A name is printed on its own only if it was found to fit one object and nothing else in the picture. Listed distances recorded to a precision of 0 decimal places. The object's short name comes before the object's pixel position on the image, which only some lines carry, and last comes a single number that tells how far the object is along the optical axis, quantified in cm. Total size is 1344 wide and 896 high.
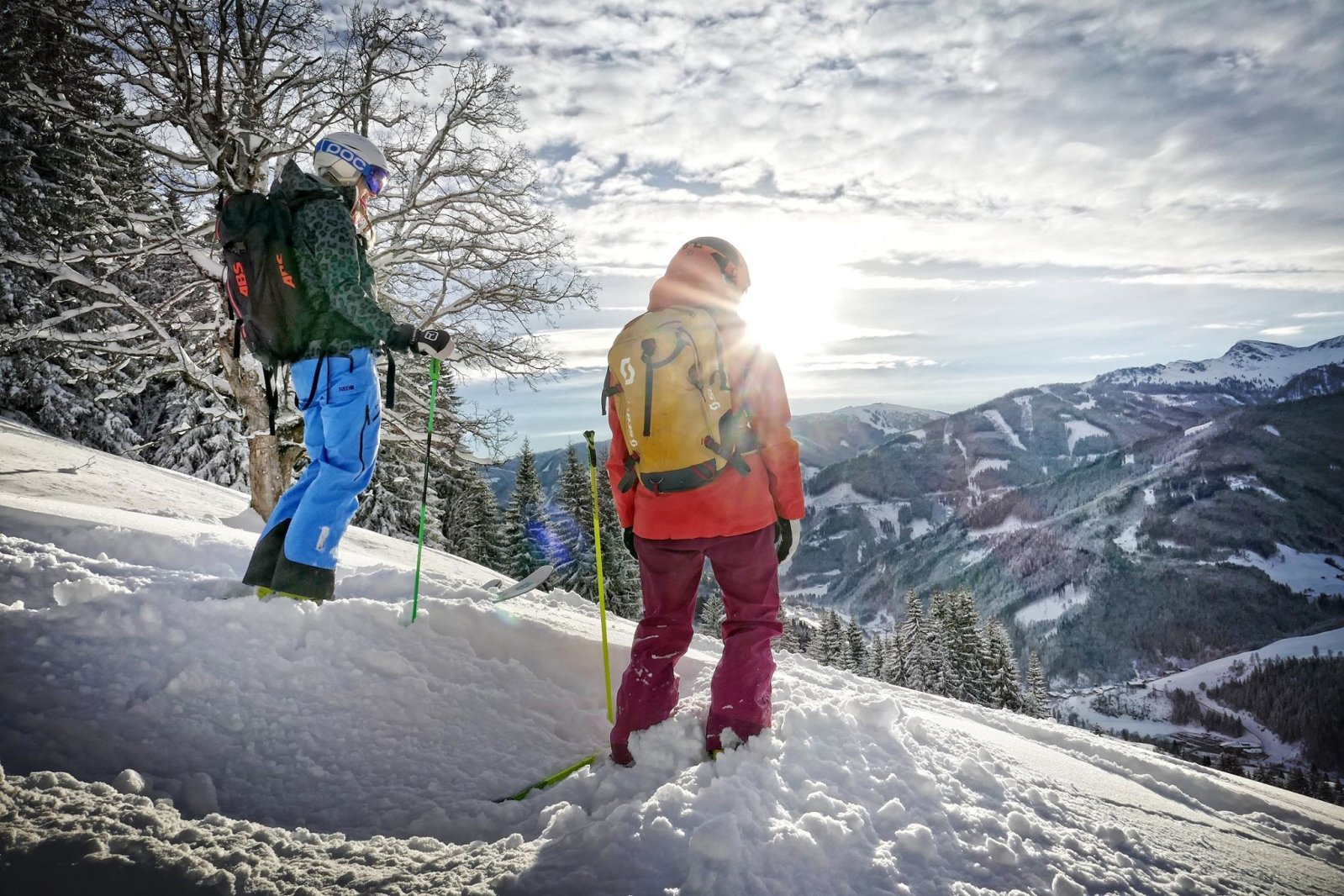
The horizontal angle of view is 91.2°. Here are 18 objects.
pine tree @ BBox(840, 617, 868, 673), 4447
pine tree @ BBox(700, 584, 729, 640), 3691
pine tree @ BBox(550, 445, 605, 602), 2889
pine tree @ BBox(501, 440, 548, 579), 2864
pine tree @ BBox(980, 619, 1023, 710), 3978
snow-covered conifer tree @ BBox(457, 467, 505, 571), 3155
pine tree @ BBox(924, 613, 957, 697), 3891
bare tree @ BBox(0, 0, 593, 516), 905
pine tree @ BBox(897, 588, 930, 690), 3962
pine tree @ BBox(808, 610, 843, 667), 4331
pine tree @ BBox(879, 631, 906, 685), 4125
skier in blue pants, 382
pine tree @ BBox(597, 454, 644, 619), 2634
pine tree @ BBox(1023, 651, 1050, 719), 4366
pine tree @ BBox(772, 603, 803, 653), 4509
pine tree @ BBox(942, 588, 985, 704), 3978
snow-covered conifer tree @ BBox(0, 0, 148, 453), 923
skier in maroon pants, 333
